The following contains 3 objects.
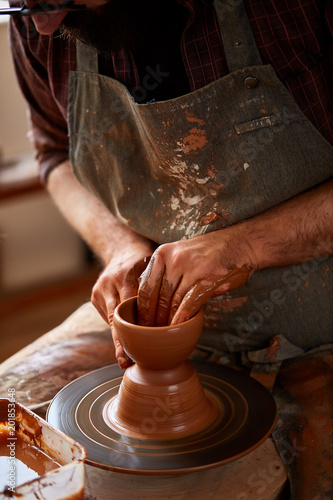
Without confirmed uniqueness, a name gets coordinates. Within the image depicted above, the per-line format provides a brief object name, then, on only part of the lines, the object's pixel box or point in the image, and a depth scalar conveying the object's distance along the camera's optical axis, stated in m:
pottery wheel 1.22
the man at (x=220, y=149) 1.44
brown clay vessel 1.27
